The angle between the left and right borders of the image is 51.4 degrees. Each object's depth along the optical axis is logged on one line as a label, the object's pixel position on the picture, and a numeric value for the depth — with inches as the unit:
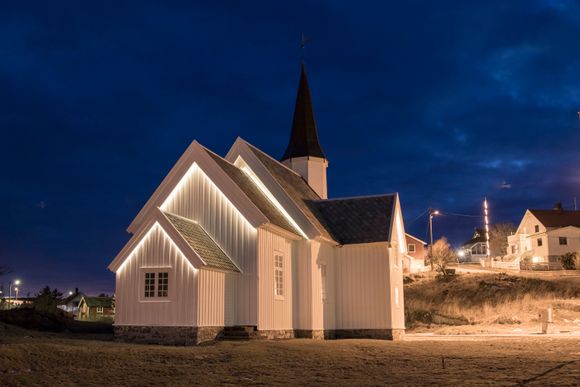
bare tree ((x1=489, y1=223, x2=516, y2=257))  4025.6
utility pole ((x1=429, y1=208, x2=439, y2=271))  2490.2
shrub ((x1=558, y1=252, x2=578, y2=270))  2518.2
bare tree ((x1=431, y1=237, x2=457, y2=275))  2667.3
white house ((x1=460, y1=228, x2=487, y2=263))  4069.9
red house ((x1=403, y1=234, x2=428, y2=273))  3168.3
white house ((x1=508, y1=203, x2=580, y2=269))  2974.9
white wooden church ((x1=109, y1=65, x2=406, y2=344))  819.4
